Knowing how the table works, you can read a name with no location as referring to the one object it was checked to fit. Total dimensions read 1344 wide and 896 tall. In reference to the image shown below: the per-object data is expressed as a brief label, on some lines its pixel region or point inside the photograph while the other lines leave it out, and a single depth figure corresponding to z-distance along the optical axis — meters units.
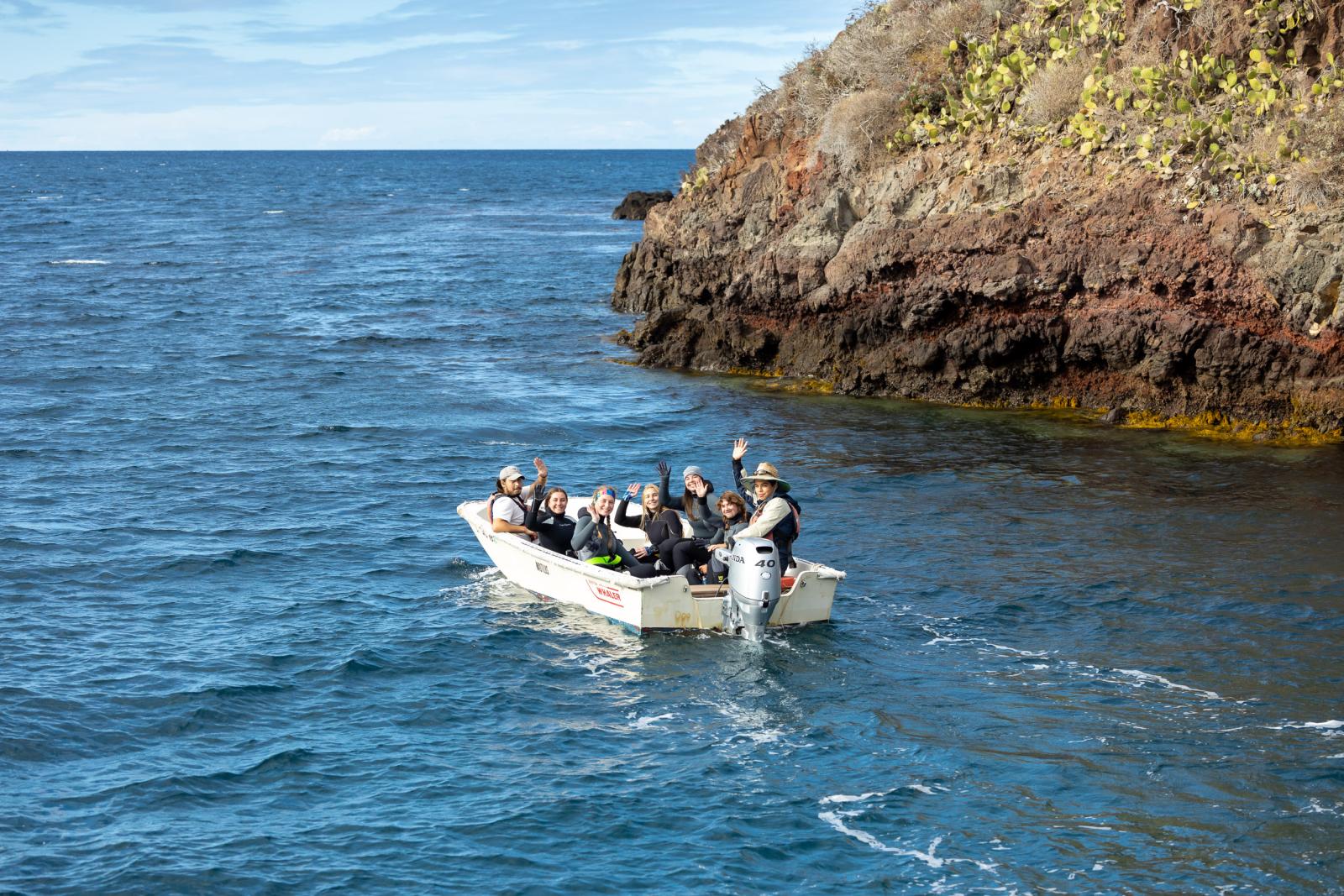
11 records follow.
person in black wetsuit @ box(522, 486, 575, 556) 18.16
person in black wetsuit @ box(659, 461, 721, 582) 17.22
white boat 16.28
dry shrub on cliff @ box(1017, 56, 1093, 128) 30.08
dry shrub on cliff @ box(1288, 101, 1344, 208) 25.05
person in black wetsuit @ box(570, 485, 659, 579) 17.50
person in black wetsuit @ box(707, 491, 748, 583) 16.83
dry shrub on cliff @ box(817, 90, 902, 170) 33.41
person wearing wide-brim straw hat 16.20
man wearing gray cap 18.56
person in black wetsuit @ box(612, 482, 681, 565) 17.36
